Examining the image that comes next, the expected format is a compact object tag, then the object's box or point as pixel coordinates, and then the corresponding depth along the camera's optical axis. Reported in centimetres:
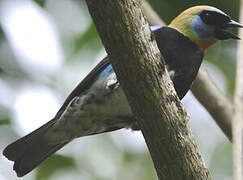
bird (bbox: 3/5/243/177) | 717
